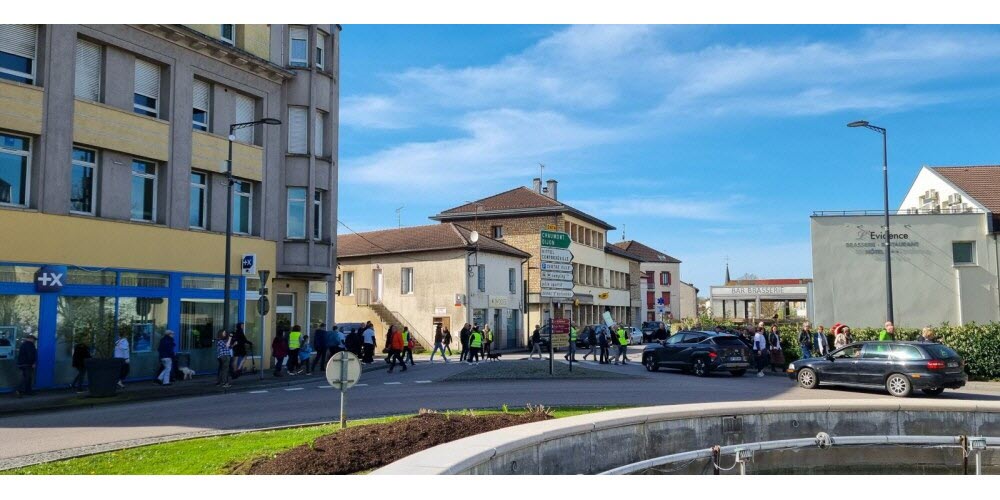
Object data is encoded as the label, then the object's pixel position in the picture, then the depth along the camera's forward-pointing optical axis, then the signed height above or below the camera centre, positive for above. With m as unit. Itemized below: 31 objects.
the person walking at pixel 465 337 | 32.59 -1.09
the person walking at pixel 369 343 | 29.33 -1.18
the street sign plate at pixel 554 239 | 21.74 +2.01
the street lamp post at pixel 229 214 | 22.15 +2.82
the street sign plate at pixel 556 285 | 21.73 +0.74
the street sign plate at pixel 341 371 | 10.60 -0.80
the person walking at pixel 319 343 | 26.55 -1.06
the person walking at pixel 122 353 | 20.55 -1.07
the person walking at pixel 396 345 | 26.91 -1.16
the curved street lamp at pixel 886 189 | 25.44 +4.17
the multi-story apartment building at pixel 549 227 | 56.09 +5.94
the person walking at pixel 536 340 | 33.25 -1.22
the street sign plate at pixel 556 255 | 21.77 +1.58
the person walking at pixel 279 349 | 24.69 -1.17
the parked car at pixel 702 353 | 24.55 -1.35
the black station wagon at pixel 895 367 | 17.88 -1.34
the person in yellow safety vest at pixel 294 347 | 25.39 -1.15
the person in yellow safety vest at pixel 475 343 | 31.48 -1.26
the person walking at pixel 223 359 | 21.39 -1.30
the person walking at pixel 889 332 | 21.77 -0.58
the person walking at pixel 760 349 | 25.47 -1.23
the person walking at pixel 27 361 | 18.53 -1.16
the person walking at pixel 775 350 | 26.11 -1.29
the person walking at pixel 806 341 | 24.42 -0.93
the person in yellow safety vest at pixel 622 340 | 29.38 -1.07
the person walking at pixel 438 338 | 33.09 -1.12
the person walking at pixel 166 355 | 21.66 -1.20
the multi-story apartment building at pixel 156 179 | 20.08 +4.03
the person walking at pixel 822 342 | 23.06 -0.93
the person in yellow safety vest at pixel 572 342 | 26.22 -1.04
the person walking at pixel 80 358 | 20.17 -1.19
